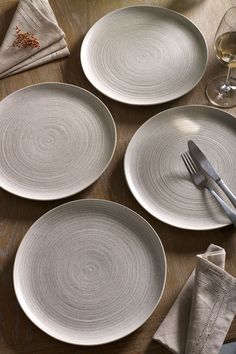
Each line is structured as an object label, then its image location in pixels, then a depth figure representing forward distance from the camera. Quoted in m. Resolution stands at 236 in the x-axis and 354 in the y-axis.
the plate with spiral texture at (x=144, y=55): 1.18
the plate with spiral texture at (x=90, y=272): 0.92
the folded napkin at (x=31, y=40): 1.22
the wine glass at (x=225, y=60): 1.08
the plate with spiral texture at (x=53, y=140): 1.06
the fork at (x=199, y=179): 1.00
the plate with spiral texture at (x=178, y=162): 1.02
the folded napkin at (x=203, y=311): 0.88
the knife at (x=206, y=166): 1.02
